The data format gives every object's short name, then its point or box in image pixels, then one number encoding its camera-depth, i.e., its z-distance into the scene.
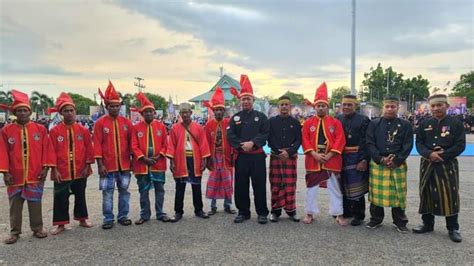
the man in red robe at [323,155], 5.35
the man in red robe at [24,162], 4.77
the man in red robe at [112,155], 5.30
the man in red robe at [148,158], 5.44
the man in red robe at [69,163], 5.09
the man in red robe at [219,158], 5.92
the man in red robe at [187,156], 5.64
